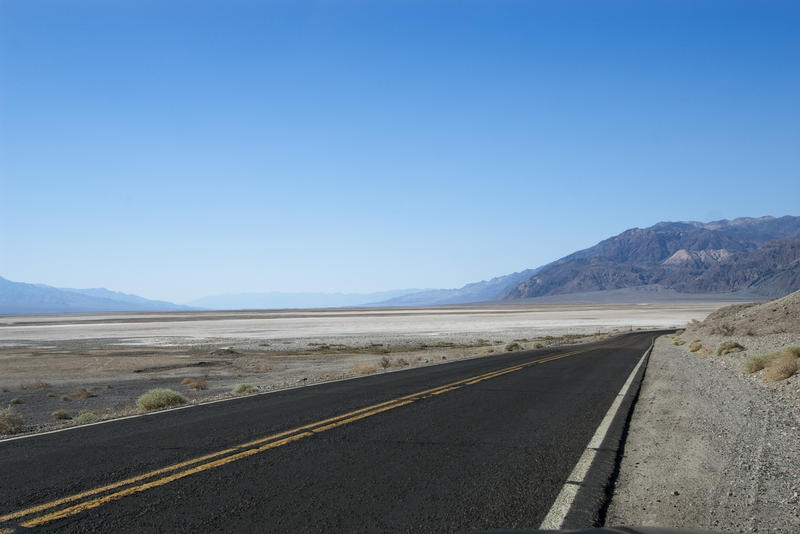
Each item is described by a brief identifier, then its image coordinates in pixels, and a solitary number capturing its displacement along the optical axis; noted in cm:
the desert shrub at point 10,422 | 1047
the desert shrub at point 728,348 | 2383
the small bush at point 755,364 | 1653
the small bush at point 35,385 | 2331
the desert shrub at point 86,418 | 1079
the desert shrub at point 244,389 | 1596
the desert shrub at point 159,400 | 1322
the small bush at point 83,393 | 2028
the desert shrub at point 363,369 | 2198
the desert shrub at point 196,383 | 2164
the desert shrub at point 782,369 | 1421
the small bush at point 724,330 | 3335
